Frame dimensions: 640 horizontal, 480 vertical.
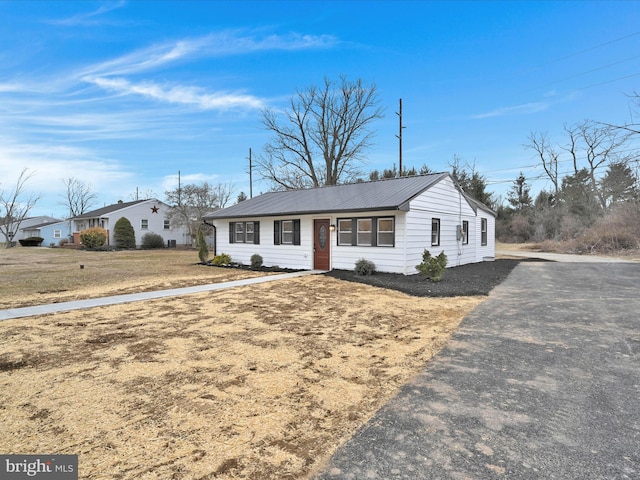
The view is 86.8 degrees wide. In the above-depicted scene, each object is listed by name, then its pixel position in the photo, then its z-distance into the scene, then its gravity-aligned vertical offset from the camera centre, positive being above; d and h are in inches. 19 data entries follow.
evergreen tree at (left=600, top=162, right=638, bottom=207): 1114.2 +166.7
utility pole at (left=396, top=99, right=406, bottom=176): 935.0 +284.3
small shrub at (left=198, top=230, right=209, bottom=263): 708.0 -26.6
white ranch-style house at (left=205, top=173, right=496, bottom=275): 467.8 +17.2
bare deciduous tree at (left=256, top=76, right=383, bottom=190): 1216.2 +381.9
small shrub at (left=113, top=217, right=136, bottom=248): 1239.5 +19.8
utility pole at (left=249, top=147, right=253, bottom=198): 1256.8 +221.3
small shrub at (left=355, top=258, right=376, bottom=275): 468.4 -43.0
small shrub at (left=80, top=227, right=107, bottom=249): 1175.6 +6.5
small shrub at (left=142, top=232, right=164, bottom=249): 1286.9 -7.7
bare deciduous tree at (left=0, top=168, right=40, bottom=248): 1278.9 +158.9
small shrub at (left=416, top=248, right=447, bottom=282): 406.6 -38.8
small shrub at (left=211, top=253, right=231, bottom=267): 656.4 -42.8
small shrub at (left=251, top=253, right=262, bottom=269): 610.2 -42.3
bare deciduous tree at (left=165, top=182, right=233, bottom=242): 1278.3 +136.0
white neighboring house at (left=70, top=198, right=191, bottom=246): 1275.3 +78.9
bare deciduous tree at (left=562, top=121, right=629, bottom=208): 1125.4 +308.8
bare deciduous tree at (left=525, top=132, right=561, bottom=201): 1331.2 +325.3
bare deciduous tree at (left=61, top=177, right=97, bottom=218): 1905.8 +248.6
